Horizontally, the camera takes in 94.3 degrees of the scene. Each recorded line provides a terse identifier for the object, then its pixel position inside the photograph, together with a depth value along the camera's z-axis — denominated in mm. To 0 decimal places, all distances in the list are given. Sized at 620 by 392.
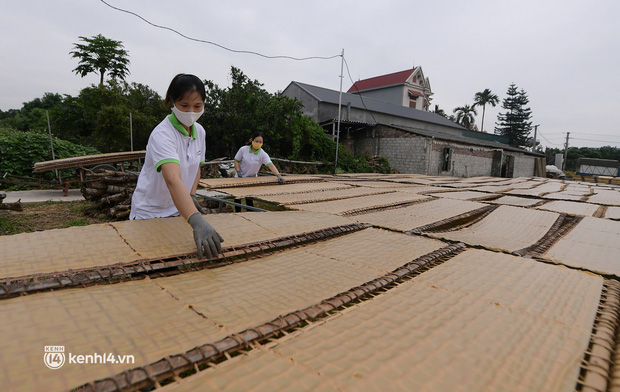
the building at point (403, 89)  25312
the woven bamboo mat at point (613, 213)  2545
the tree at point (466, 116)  33975
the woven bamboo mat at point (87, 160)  4488
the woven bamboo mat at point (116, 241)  899
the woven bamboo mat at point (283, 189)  2686
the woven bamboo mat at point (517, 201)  3105
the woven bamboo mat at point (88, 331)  501
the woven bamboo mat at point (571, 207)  2654
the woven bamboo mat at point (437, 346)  530
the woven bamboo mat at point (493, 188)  4295
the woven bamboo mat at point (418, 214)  1848
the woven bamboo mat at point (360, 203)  2186
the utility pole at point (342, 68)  9731
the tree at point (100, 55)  15688
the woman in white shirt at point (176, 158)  1214
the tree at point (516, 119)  34062
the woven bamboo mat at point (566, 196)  4051
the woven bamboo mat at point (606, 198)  3603
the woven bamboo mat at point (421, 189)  3559
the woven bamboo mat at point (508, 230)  1582
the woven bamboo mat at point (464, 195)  3328
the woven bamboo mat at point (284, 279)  766
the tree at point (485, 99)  34469
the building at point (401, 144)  13258
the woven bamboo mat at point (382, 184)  3861
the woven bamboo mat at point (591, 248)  1267
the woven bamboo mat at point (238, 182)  2967
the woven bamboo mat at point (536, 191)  4425
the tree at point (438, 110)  34062
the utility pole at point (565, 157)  29547
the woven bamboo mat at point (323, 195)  2432
